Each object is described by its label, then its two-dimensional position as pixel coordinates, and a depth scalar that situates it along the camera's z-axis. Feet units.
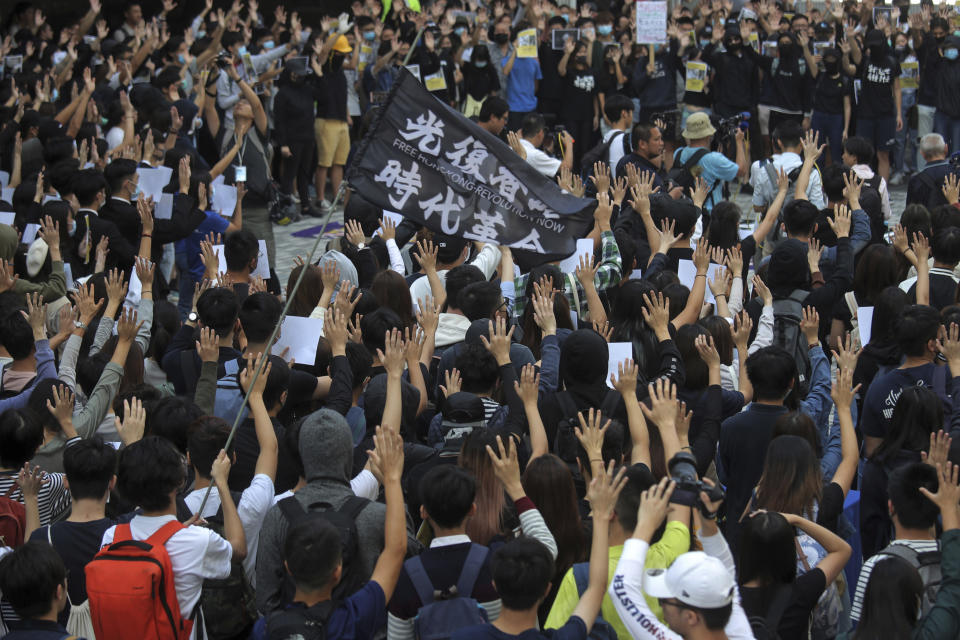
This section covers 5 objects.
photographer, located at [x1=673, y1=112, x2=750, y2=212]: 63.36
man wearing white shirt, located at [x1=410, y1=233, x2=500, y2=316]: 46.73
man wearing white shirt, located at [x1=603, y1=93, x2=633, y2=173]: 71.36
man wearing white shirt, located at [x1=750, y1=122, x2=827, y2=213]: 60.64
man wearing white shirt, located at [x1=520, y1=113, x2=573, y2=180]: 68.38
